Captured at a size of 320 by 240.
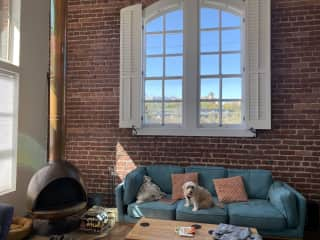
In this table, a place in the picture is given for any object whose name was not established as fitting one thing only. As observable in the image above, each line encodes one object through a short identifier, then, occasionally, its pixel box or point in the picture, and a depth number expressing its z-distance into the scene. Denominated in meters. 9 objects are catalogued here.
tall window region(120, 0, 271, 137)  3.91
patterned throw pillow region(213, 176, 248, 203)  3.51
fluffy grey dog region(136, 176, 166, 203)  3.56
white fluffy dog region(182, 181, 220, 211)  3.28
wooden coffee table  2.55
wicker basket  2.99
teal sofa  3.01
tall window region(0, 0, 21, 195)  3.54
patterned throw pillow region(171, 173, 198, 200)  3.66
